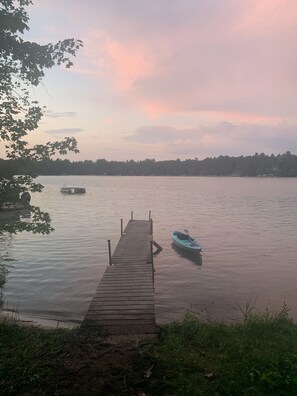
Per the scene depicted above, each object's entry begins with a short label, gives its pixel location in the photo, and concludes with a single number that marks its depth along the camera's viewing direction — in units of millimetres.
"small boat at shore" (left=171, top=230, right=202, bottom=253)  24138
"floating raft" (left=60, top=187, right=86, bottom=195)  91656
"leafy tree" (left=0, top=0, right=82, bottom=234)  6398
